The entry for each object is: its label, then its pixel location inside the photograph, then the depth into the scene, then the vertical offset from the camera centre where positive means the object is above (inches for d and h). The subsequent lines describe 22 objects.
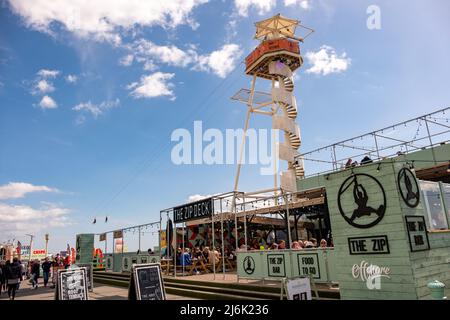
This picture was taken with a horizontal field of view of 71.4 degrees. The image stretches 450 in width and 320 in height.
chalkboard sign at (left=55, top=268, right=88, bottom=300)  274.1 -33.9
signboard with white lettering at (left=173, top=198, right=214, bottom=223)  555.2 +49.7
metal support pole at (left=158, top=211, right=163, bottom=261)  663.3 +37.7
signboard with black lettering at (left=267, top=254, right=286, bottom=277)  388.2 -40.9
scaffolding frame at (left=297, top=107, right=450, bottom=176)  633.6 +179.9
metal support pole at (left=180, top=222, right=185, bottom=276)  608.0 -40.8
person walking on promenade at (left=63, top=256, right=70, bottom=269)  780.8 -39.9
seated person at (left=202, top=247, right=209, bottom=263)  644.6 -32.9
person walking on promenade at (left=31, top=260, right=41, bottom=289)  678.5 -52.3
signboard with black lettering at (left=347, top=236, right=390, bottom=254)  257.1 -15.8
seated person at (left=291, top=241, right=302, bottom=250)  413.6 -18.7
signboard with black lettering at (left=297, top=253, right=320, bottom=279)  347.3 -37.9
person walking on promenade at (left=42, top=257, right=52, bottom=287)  684.6 -45.5
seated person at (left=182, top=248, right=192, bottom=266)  620.2 -41.2
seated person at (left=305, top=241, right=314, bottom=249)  428.8 -20.3
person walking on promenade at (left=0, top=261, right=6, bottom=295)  523.8 -38.6
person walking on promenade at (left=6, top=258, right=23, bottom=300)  480.7 -37.5
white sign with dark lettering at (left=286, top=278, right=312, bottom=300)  220.4 -41.3
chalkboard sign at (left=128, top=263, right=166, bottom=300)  270.5 -36.5
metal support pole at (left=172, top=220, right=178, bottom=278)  597.7 -26.6
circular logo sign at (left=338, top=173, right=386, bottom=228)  266.5 +22.1
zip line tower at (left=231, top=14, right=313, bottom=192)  941.2 +515.5
